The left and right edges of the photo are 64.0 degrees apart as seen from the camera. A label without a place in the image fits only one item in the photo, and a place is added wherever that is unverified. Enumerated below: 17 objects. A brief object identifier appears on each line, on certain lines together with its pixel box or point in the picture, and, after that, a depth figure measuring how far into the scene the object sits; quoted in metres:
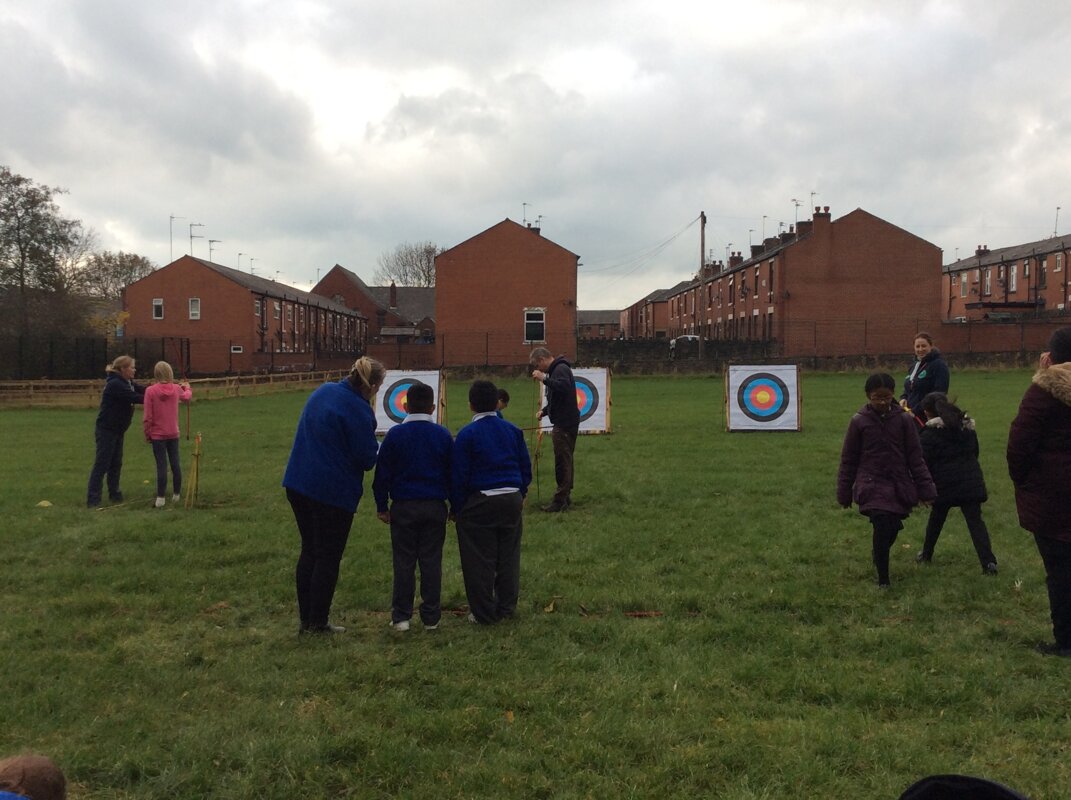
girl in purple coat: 6.23
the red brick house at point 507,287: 48.91
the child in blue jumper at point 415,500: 5.65
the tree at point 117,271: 71.81
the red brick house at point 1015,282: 60.69
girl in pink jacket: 10.22
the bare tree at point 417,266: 94.75
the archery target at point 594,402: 18.42
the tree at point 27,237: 44.12
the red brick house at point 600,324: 117.12
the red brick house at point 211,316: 53.22
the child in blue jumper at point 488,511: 5.80
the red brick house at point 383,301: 86.50
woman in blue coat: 5.40
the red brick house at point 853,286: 47.97
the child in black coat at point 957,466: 6.67
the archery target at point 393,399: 18.52
